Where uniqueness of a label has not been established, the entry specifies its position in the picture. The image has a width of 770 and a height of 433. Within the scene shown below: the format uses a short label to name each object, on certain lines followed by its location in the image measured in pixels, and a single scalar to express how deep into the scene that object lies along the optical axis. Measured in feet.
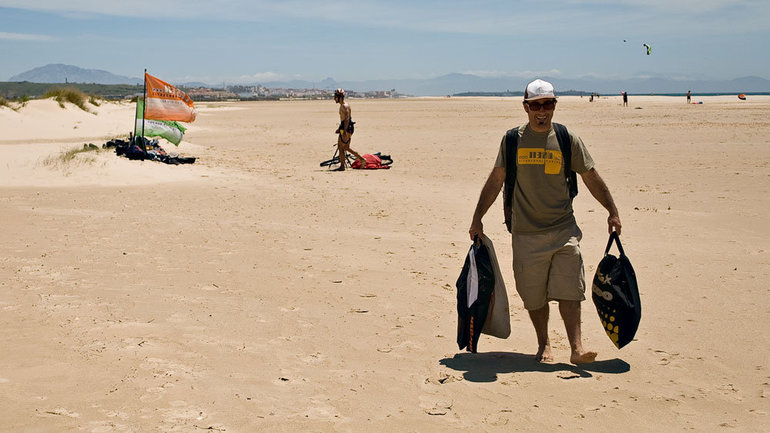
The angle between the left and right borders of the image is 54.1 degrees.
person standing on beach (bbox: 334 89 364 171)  53.28
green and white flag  57.67
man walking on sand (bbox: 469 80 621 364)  15.43
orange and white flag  55.11
